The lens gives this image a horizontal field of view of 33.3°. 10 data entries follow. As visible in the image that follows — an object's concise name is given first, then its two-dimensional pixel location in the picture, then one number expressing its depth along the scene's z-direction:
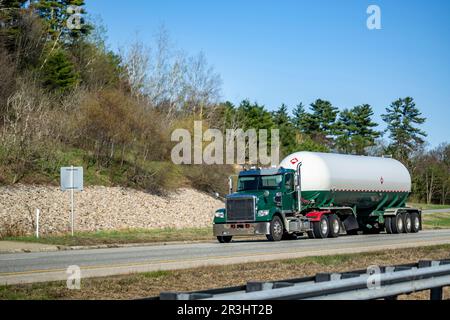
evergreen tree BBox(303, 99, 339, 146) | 118.94
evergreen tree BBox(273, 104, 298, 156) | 82.94
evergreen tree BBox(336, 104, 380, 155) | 117.69
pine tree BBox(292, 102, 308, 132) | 120.69
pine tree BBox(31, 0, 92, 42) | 67.16
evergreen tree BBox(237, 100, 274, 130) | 82.38
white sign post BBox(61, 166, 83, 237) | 31.45
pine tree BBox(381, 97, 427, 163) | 127.25
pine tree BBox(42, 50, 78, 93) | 59.09
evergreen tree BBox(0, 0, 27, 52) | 57.37
